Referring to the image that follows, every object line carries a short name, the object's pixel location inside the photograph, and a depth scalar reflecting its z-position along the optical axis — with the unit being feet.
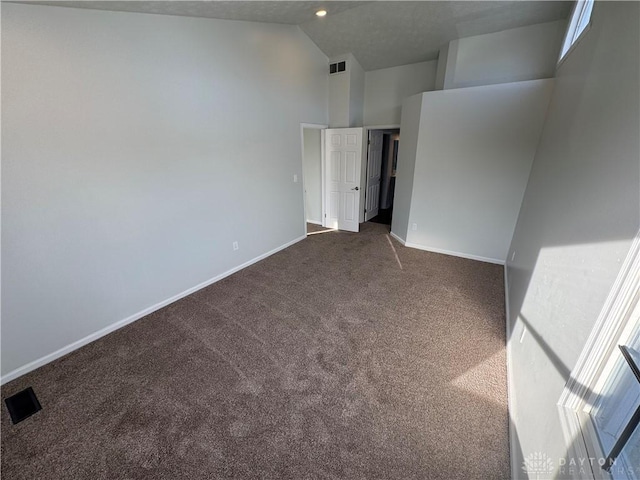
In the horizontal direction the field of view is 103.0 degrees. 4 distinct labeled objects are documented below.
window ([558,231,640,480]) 2.57
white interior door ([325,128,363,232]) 15.79
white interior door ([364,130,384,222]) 17.40
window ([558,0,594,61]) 7.21
